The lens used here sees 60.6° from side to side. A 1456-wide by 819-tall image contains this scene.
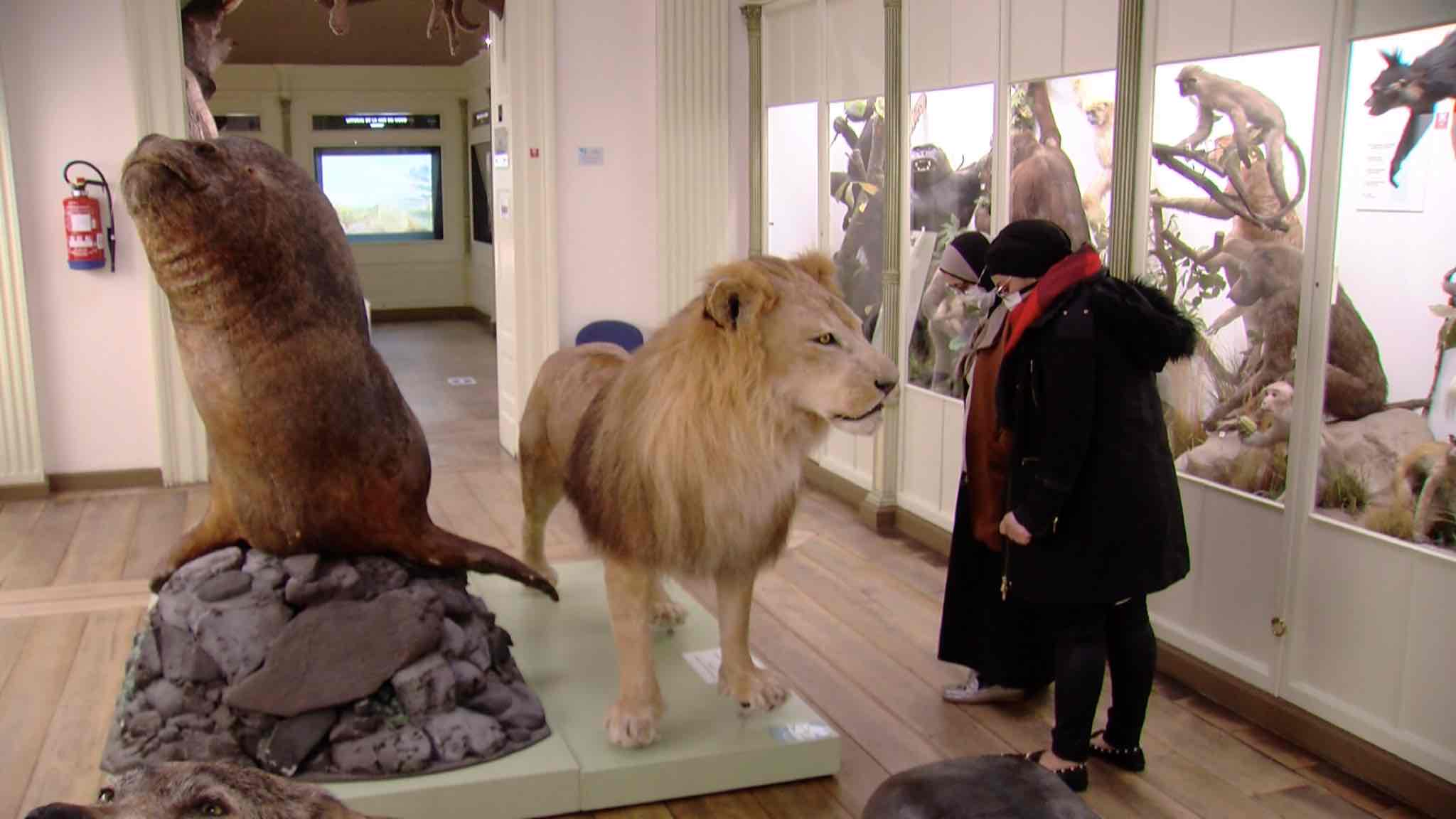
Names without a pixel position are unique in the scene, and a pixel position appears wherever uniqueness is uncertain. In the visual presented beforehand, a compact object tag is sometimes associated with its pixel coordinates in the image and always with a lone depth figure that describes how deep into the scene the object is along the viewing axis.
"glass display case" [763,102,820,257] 6.29
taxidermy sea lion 2.81
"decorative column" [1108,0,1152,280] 3.88
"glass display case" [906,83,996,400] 4.86
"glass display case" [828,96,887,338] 5.64
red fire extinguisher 6.02
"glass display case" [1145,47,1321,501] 3.43
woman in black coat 2.96
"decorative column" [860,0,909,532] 5.30
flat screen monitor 13.91
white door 6.86
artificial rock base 2.93
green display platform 2.90
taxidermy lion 2.74
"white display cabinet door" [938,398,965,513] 5.03
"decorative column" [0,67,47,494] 5.97
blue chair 6.75
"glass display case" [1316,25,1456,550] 2.99
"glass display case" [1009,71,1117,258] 4.17
